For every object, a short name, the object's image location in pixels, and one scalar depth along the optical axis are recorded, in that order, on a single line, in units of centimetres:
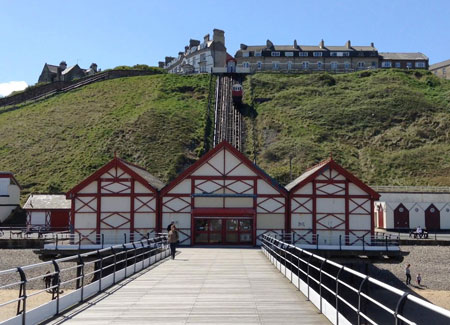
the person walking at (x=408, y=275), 3272
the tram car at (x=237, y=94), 9519
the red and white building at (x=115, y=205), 3581
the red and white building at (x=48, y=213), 5094
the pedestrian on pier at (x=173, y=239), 2476
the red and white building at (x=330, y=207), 3534
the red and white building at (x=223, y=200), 3591
